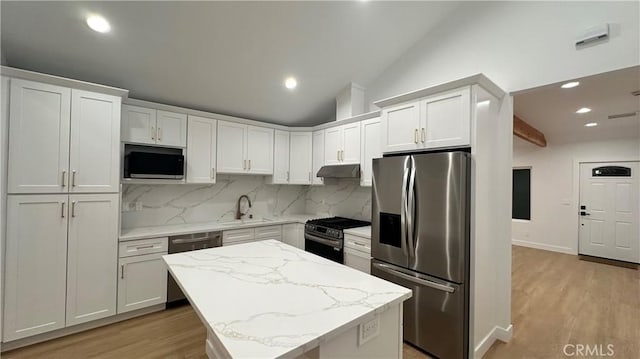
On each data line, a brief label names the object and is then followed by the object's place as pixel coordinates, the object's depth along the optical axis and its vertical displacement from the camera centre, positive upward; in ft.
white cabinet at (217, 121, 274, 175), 11.84 +1.56
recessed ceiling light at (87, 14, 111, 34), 7.20 +4.38
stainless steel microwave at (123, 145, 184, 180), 9.48 +0.64
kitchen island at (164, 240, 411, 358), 3.07 -1.81
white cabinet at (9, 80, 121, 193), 7.23 +1.16
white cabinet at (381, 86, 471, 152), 7.11 +1.85
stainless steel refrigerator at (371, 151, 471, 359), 6.85 -1.68
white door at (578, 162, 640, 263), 16.25 -1.59
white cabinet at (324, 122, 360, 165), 11.49 +1.78
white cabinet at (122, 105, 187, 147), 9.58 +2.07
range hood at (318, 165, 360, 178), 11.19 +0.51
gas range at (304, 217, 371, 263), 10.65 -2.29
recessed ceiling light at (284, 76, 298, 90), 11.06 +4.29
